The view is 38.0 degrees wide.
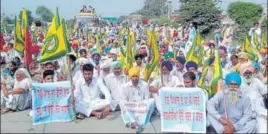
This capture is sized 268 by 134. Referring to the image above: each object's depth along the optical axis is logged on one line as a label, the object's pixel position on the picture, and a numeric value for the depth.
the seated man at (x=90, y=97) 7.15
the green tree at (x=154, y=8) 68.12
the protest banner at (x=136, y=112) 6.66
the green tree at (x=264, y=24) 22.00
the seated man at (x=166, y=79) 7.49
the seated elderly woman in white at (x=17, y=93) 7.50
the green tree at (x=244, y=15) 25.33
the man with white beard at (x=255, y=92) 6.04
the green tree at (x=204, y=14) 29.62
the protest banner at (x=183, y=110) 6.09
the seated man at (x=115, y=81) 7.97
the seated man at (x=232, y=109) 5.93
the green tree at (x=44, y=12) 77.50
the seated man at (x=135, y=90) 7.10
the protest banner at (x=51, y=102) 6.72
